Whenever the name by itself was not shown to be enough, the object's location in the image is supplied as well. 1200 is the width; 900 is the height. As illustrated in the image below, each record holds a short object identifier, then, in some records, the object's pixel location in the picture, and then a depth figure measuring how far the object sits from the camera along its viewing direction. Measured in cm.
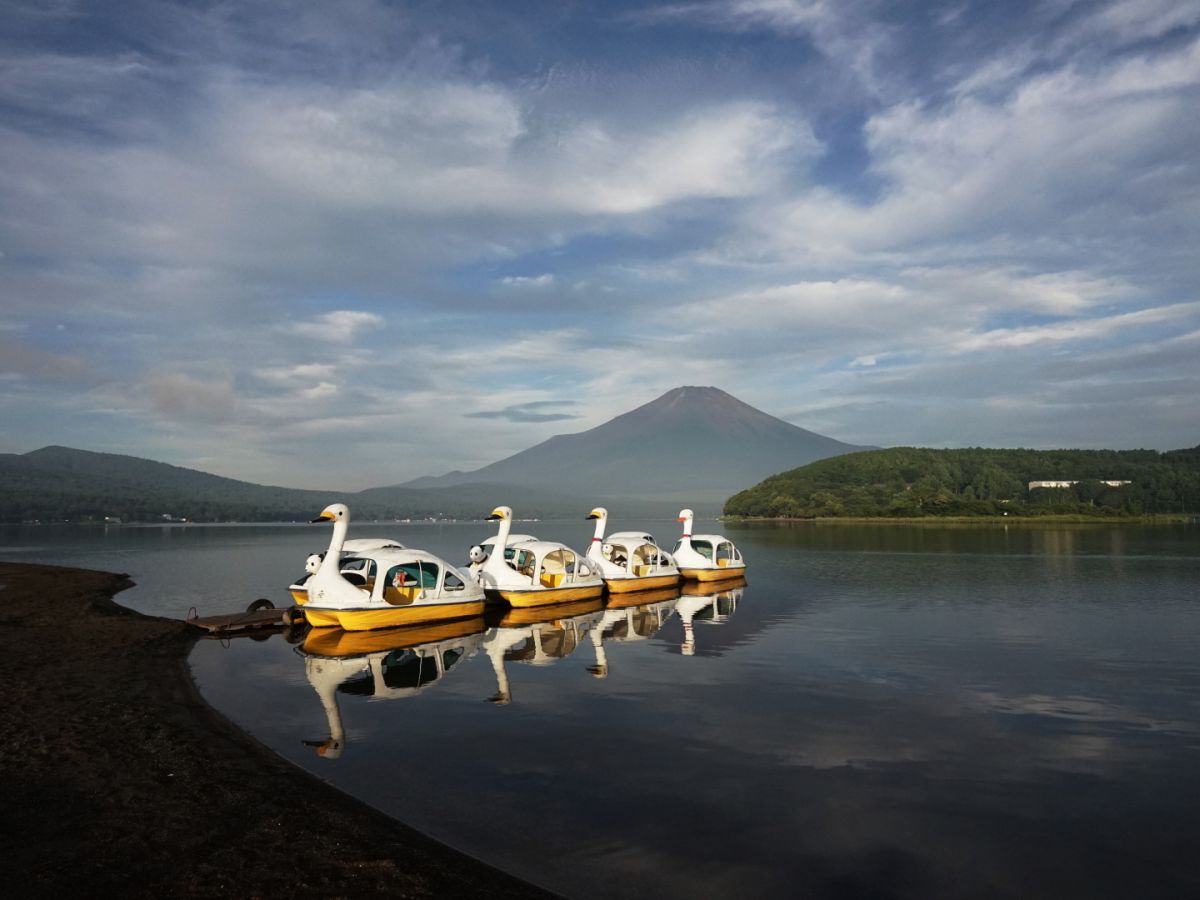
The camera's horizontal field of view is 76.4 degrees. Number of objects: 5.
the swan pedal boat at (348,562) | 2519
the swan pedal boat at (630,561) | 3409
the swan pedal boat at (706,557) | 3969
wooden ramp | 2417
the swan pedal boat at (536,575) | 2909
